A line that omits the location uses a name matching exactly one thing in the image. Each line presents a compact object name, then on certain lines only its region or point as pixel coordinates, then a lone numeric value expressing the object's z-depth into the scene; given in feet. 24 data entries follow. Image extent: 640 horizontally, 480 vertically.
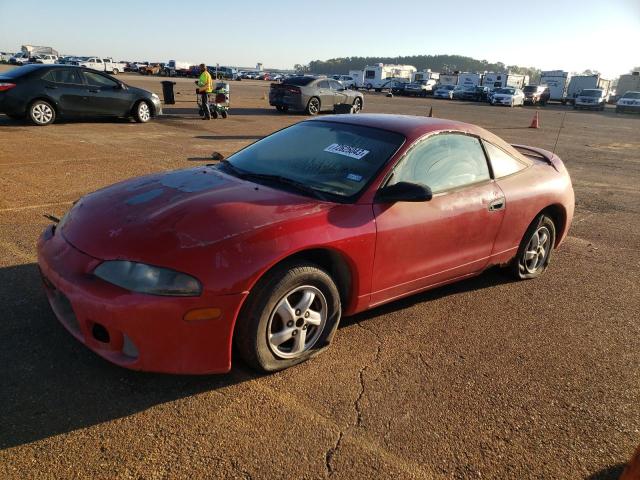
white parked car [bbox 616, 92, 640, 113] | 127.28
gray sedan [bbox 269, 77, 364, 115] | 62.49
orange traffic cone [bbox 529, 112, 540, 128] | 69.97
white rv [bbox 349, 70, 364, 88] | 195.11
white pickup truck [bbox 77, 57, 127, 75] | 181.99
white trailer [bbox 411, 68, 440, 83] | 191.91
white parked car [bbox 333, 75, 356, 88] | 190.16
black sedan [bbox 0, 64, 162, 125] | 37.40
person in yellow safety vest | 50.24
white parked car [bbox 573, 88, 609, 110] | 135.54
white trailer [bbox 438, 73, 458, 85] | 190.43
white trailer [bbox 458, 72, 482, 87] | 185.37
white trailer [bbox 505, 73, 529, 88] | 183.61
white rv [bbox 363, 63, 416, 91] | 184.96
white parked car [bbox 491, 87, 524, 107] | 131.54
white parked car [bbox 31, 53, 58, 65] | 180.66
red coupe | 8.37
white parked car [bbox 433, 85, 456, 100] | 157.07
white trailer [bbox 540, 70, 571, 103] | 168.86
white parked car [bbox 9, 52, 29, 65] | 186.09
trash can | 64.75
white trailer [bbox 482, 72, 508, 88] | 184.24
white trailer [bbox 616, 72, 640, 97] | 161.23
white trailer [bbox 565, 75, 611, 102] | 157.17
